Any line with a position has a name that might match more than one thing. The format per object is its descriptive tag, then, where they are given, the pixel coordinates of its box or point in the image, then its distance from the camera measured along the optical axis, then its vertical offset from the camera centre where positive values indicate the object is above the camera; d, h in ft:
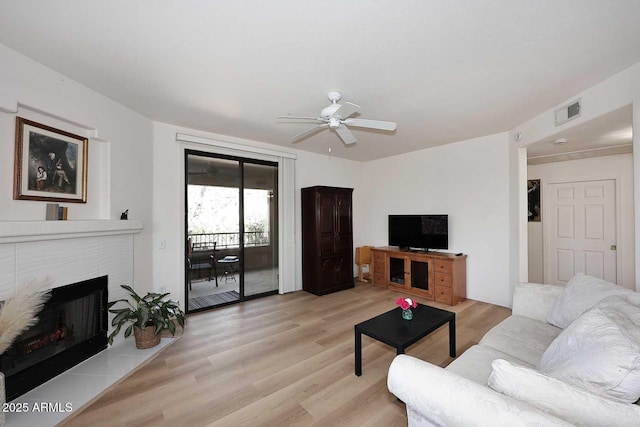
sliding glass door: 13.23 -0.73
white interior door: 14.02 -0.86
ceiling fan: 8.05 +3.06
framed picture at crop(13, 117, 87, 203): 6.82 +1.46
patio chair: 13.07 -2.53
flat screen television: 14.90 -0.96
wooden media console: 13.60 -3.24
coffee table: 7.08 -3.26
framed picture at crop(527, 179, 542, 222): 16.10 +0.89
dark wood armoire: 15.42 -1.46
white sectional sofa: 3.22 -2.32
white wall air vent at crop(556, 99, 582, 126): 8.89 +3.55
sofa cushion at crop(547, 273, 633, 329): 6.25 -2.02
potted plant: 8.86 -3.52
